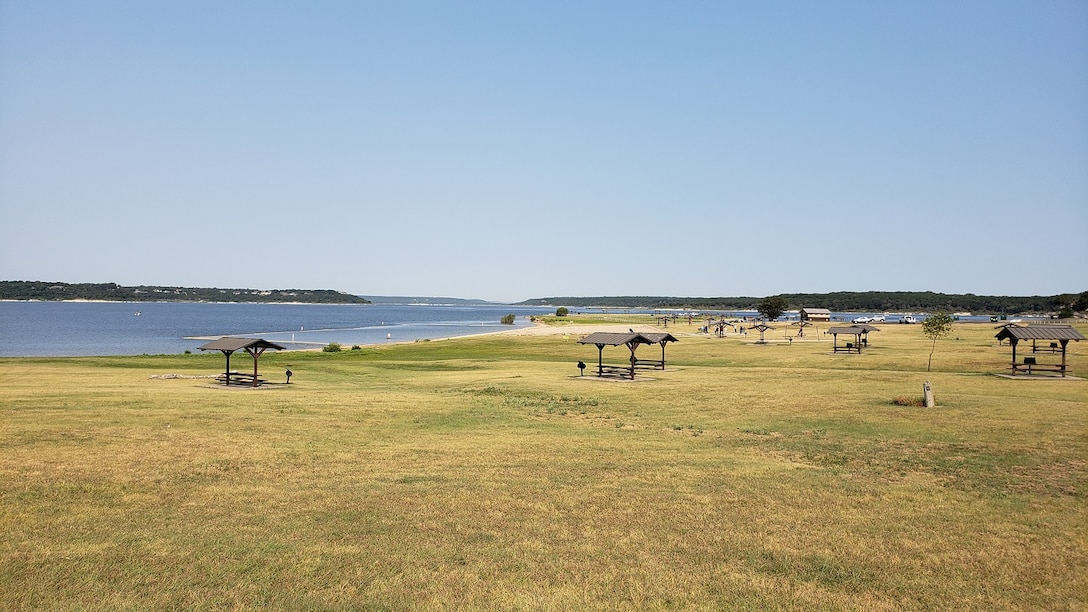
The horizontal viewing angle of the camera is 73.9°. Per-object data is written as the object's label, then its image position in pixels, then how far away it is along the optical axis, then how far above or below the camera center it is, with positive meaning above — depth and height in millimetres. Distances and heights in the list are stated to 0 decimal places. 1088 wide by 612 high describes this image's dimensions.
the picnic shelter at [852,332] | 68562 -3321
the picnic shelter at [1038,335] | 44219 -2293
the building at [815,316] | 166388 -4327
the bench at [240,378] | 40656 -4832
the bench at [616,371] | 47053 -5004
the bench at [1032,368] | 44406 -4434
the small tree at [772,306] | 178250 -2271
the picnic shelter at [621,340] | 47781 -2948
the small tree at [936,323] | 79688 -2859
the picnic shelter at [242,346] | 40625 -2866
